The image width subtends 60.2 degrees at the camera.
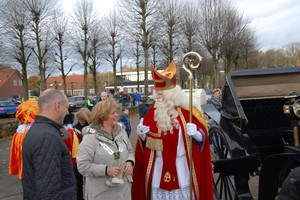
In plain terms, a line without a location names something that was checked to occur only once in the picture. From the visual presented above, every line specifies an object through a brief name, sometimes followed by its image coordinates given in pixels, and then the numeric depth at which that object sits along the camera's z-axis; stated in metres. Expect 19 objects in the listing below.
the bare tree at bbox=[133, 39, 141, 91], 25.37
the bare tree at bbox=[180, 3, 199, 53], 21.53
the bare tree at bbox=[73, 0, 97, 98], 23.59
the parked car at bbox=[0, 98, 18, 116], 15.98
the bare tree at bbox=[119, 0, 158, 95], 18.06
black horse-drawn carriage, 2.60
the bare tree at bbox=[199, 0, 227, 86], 21.92
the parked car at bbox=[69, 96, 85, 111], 25.02
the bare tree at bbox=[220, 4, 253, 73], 22.03
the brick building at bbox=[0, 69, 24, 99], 50.38
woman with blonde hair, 2.38
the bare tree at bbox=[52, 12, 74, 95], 23.48
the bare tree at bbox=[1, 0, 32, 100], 18.08
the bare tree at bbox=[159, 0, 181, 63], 19.45
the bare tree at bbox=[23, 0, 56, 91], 18.70
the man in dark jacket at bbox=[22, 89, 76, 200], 1.65
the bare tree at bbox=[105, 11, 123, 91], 24.81
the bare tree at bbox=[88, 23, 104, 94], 24.64
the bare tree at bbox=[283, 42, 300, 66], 56.60
